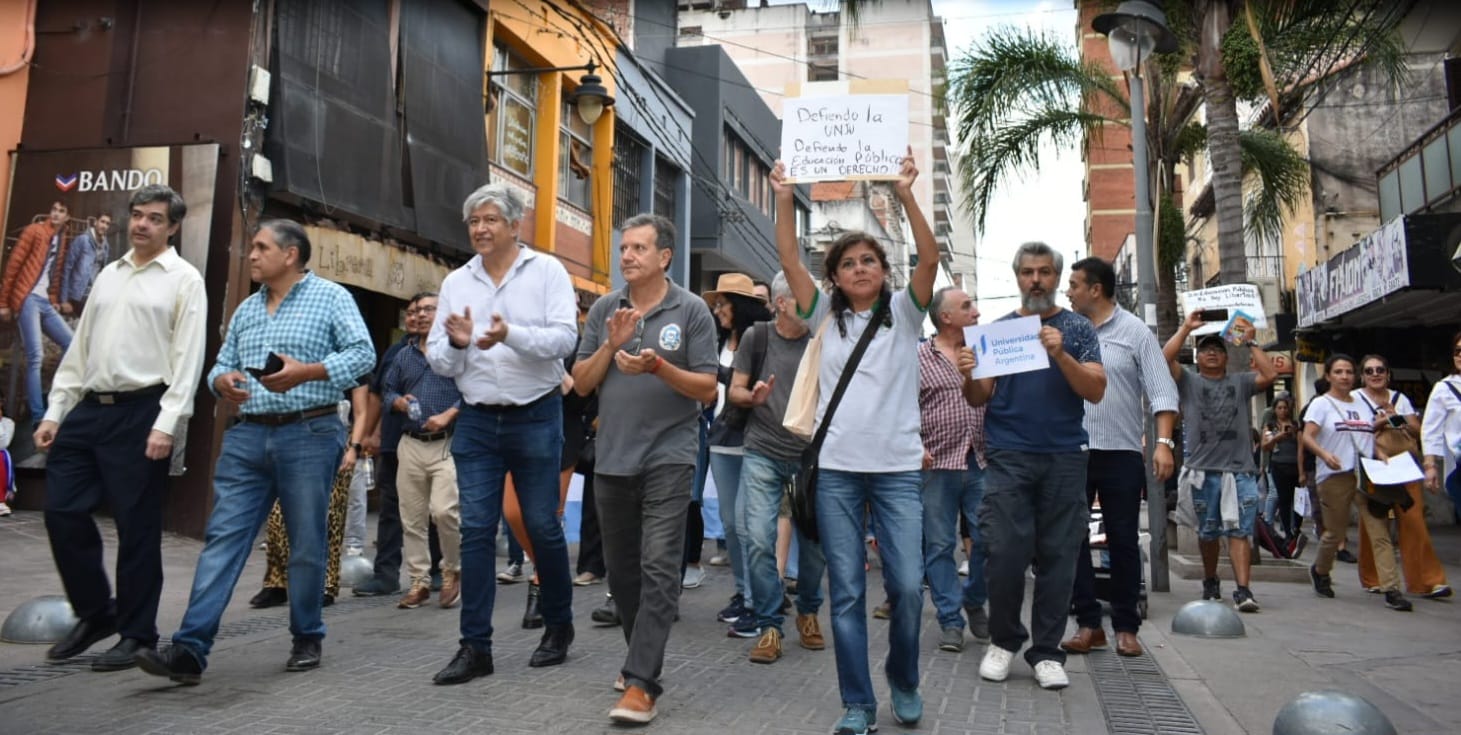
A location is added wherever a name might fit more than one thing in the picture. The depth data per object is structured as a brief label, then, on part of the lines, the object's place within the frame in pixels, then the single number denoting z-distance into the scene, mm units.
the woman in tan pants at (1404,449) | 8000
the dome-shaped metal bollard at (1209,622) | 6199
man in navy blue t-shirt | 4855
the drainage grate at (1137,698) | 4133
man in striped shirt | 5516
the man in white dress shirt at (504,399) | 4535
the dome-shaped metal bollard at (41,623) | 5055
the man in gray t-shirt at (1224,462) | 7352
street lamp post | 9328
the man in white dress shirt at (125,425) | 4574
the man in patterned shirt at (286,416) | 4406
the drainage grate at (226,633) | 4366
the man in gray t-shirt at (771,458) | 5492
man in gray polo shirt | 4102
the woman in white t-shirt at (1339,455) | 8078
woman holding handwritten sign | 3869
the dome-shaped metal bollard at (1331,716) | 3357
